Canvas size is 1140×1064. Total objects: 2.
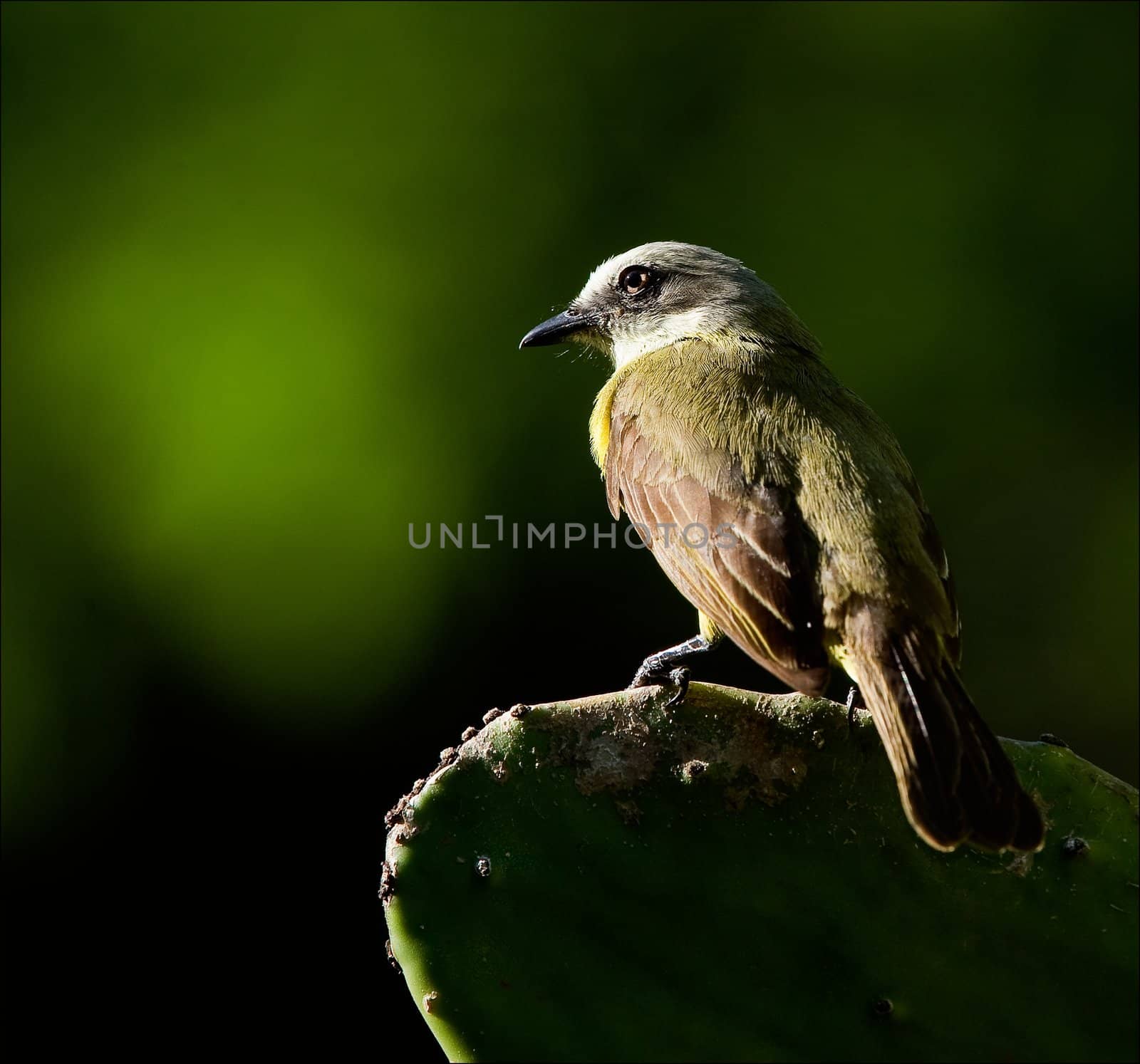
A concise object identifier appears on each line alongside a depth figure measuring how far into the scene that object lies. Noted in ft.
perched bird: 18.39
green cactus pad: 16.65
